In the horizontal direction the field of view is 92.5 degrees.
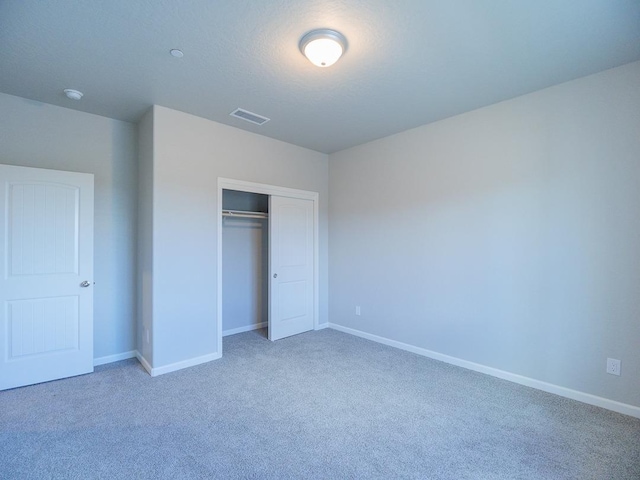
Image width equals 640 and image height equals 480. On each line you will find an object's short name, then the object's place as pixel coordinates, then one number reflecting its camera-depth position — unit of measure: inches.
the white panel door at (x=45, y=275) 110.6
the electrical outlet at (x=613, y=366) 95.8
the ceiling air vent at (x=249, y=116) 130.6
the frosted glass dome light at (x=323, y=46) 80.7
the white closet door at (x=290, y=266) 166.9
